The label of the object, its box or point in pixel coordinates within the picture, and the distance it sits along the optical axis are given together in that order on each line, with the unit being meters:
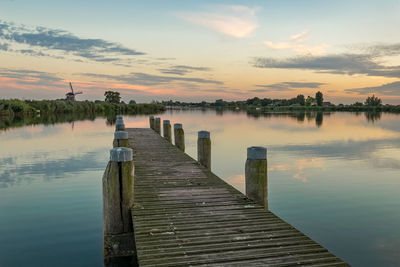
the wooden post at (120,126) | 16.09
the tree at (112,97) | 127.72
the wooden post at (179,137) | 15.33
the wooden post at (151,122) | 25.92
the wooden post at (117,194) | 6.18
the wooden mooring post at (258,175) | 6.83
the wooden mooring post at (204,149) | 11.33
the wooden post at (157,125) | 23.84
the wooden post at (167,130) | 18.83
